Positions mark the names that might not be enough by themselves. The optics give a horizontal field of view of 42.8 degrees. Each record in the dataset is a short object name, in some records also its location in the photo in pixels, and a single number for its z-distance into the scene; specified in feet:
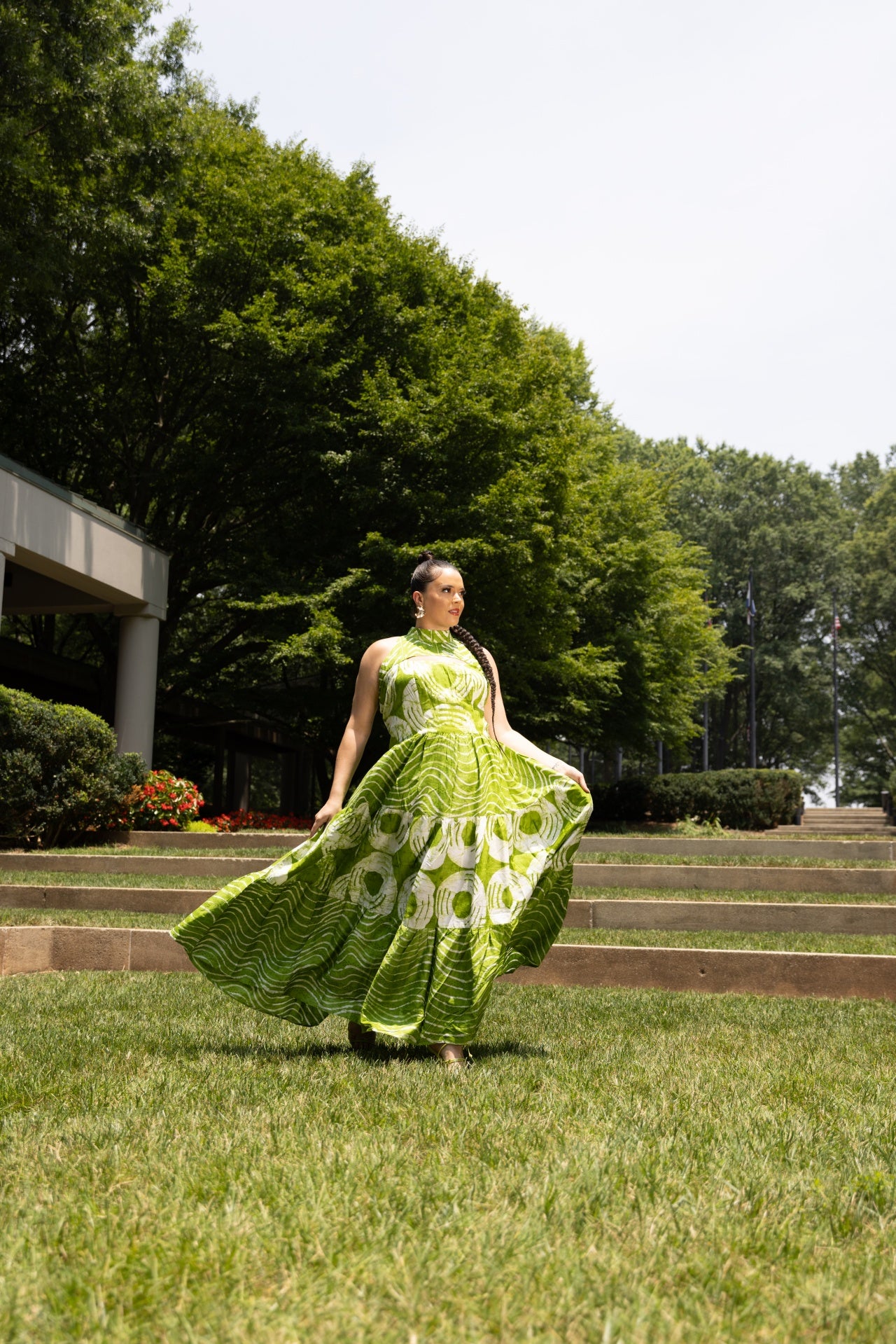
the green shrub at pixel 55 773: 51.11
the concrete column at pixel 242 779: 144.66
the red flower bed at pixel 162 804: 61.05
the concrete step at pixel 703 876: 40.37
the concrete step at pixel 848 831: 91.30
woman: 16.53
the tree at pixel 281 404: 72.90
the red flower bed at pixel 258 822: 67.31
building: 65.82
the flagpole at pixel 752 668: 177.06
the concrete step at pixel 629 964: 24.21
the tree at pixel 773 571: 196.75
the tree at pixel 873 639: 182.39
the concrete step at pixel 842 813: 149.07
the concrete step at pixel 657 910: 30.68
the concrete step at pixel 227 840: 53.52
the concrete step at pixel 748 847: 54.44
